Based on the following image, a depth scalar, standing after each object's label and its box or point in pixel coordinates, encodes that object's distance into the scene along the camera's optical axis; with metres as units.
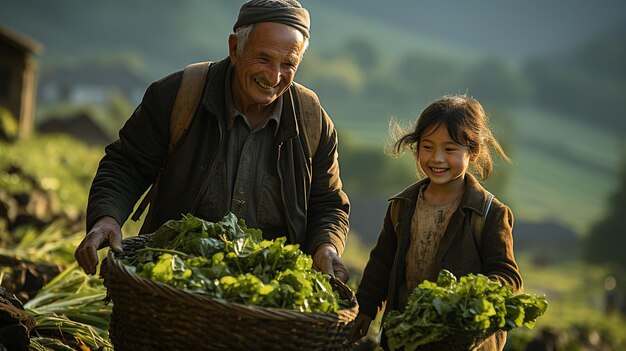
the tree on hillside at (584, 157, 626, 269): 77.31
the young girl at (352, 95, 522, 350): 7.67
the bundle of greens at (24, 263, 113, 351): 8.80
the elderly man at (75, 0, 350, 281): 8.32
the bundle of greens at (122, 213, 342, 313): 6.21
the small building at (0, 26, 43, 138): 36.20
